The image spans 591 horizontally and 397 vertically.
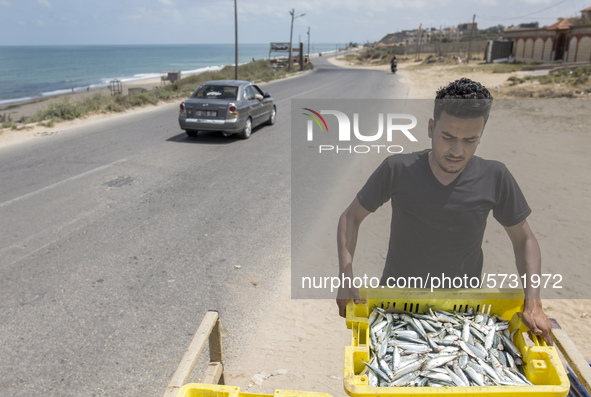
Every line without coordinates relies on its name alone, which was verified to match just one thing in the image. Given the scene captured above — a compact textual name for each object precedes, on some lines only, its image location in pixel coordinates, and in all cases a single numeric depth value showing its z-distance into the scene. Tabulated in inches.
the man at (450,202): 97.0
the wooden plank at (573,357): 83.7
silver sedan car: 536.7
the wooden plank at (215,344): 117.3
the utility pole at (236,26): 1380.4
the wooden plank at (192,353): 87.1
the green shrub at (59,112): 678.3
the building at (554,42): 1689.2
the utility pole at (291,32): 2336.4
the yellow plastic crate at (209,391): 77.8
